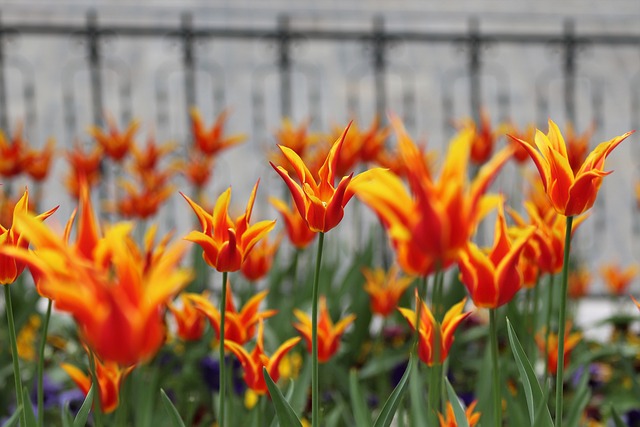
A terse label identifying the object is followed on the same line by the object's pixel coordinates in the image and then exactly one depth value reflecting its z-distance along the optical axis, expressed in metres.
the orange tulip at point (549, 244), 2.10
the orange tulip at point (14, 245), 1.89
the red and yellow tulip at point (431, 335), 1.98
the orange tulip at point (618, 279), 3.95
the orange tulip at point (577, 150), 3.44
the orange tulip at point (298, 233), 2.52
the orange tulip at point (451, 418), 2.03
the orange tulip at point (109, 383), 2.02
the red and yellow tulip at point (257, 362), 2.03
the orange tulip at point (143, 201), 3.77
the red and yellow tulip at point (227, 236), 1.93
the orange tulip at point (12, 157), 3.74
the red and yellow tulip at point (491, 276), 1.90
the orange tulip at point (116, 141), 4.14
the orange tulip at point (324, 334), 2.20
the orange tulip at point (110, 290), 1.68
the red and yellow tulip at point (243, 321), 2.08
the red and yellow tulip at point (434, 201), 1.73
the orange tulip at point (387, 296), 2.74
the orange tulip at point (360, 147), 3.55
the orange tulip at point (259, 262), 2.60
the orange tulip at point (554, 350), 2.30
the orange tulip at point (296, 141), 4.02
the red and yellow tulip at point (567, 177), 1.90
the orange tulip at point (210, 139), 3.95
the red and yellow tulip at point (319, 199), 1.89
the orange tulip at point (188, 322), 2.35
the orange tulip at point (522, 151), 3.44
